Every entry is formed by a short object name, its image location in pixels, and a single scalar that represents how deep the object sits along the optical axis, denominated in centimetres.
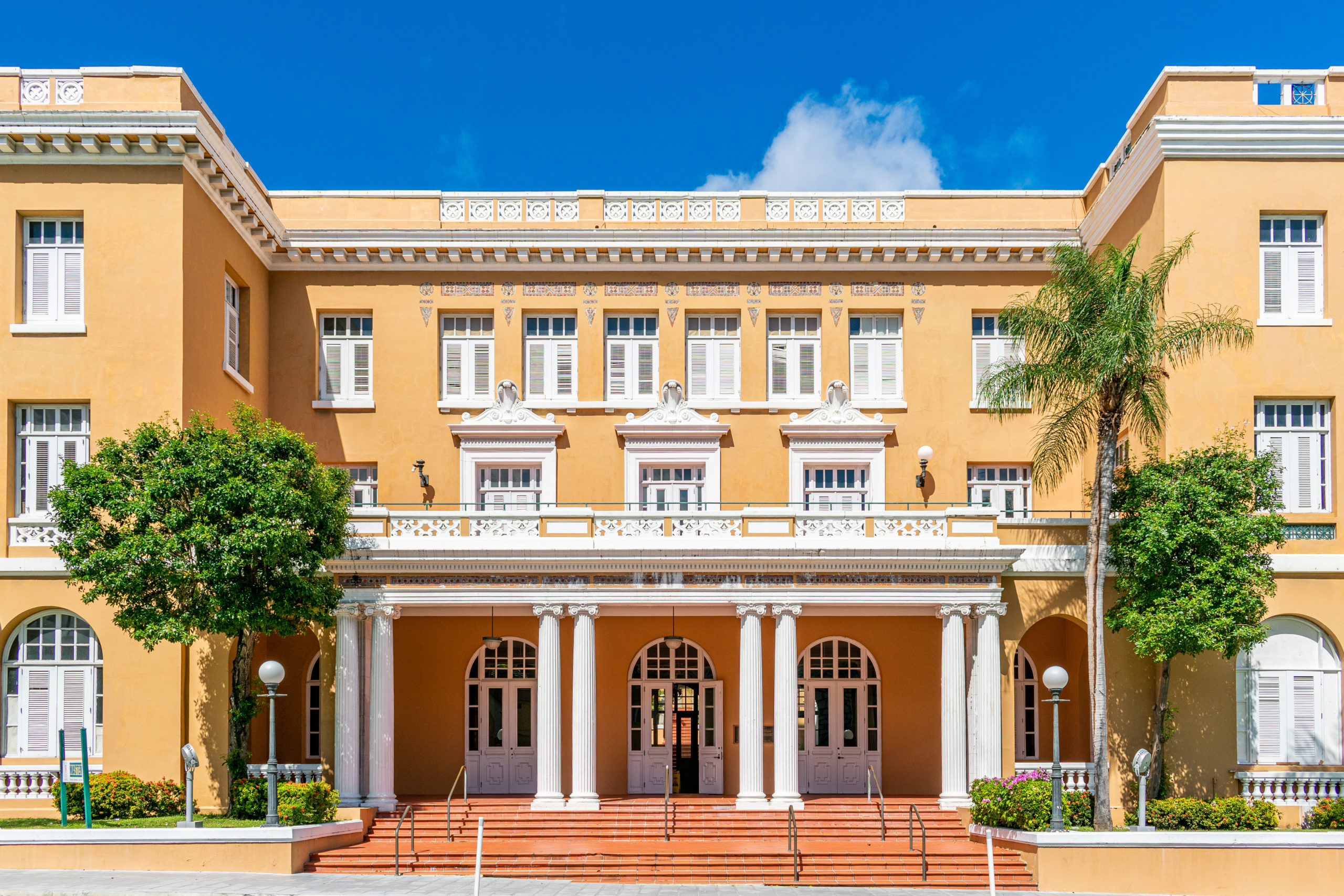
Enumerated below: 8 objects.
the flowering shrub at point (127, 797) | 2103
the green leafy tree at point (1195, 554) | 2114
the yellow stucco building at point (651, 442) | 2298
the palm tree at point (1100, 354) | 2122
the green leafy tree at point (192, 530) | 2028
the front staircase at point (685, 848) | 2044
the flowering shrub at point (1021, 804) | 2094
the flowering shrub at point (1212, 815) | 2094
